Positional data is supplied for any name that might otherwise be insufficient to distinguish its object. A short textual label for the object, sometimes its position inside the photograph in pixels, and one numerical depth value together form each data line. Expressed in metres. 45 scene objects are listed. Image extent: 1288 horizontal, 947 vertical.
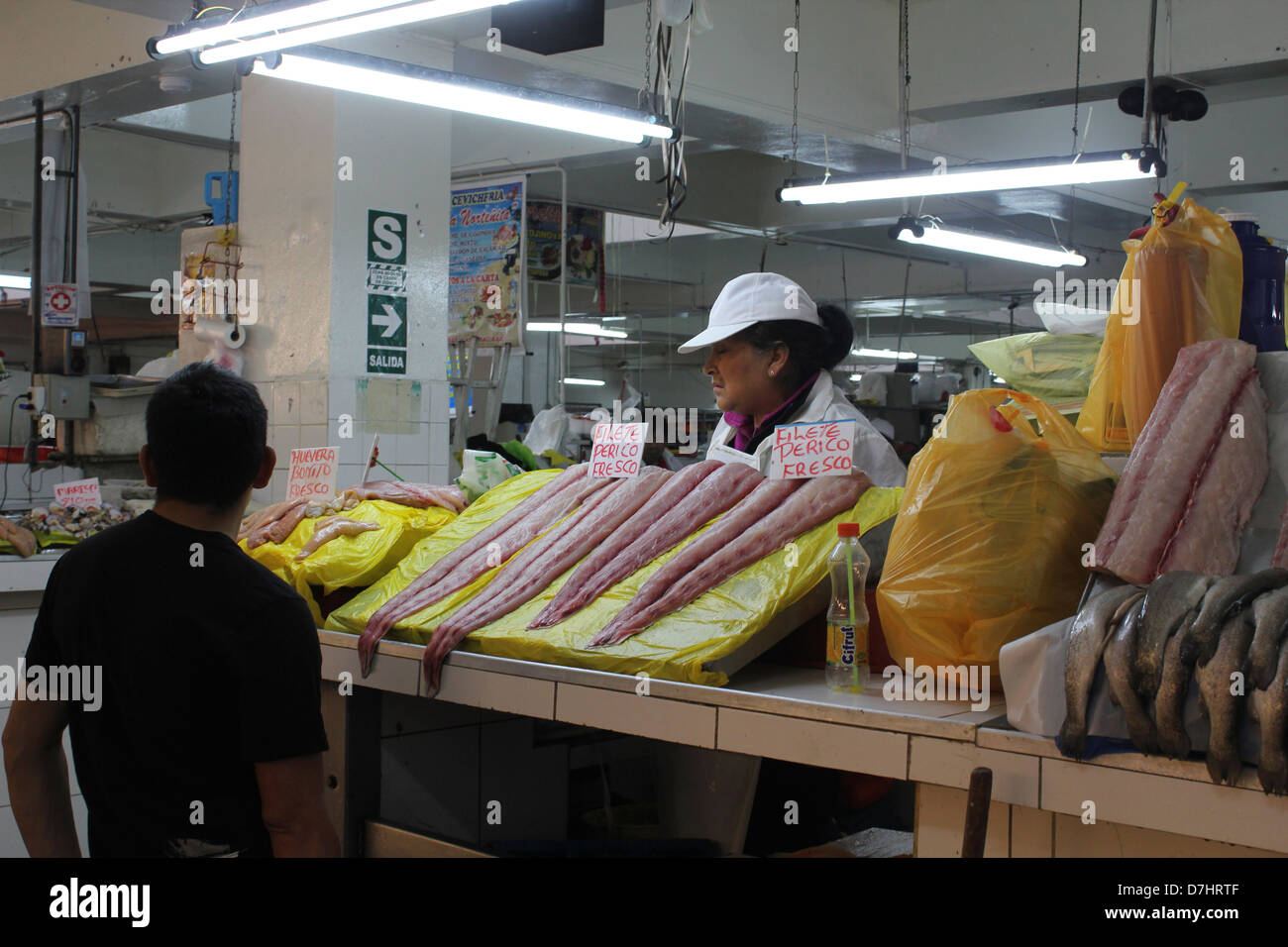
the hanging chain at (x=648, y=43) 4.55
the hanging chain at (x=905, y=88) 7.13
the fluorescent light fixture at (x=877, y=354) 19.04
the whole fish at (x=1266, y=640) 1.67
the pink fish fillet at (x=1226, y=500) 2.11
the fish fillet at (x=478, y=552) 3.06
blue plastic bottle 2.43
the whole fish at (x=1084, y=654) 1.82
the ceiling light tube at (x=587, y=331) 16.20
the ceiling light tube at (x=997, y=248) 8.67
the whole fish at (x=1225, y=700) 1.69
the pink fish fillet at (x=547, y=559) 2.85
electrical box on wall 5.75
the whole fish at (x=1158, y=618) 1.78
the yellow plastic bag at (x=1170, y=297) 2.40
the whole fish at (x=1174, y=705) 1.74
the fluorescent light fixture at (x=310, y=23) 3.17
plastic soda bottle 2.31
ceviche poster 7.29
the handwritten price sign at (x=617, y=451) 3.25
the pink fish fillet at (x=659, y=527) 2.81
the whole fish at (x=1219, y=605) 1.74
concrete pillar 5.57
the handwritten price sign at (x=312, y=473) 3.97
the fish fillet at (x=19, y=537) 4.41
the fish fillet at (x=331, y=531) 3.44
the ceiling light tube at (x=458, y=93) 3.83
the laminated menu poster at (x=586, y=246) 10.82
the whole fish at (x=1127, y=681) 1.77
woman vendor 3.71
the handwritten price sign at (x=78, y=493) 4.91
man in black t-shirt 2.00
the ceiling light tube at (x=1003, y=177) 5.87
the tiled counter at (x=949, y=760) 1.73
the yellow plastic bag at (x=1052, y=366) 2.98
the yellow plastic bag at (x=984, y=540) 2.18
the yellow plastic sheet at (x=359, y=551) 3.32
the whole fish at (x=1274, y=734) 1.63
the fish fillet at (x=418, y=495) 3.78
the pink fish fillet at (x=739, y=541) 2.60
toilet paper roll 5.80
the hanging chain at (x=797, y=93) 7.68
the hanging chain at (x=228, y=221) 5.89
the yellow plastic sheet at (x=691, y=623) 2.41
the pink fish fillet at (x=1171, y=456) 2.12
